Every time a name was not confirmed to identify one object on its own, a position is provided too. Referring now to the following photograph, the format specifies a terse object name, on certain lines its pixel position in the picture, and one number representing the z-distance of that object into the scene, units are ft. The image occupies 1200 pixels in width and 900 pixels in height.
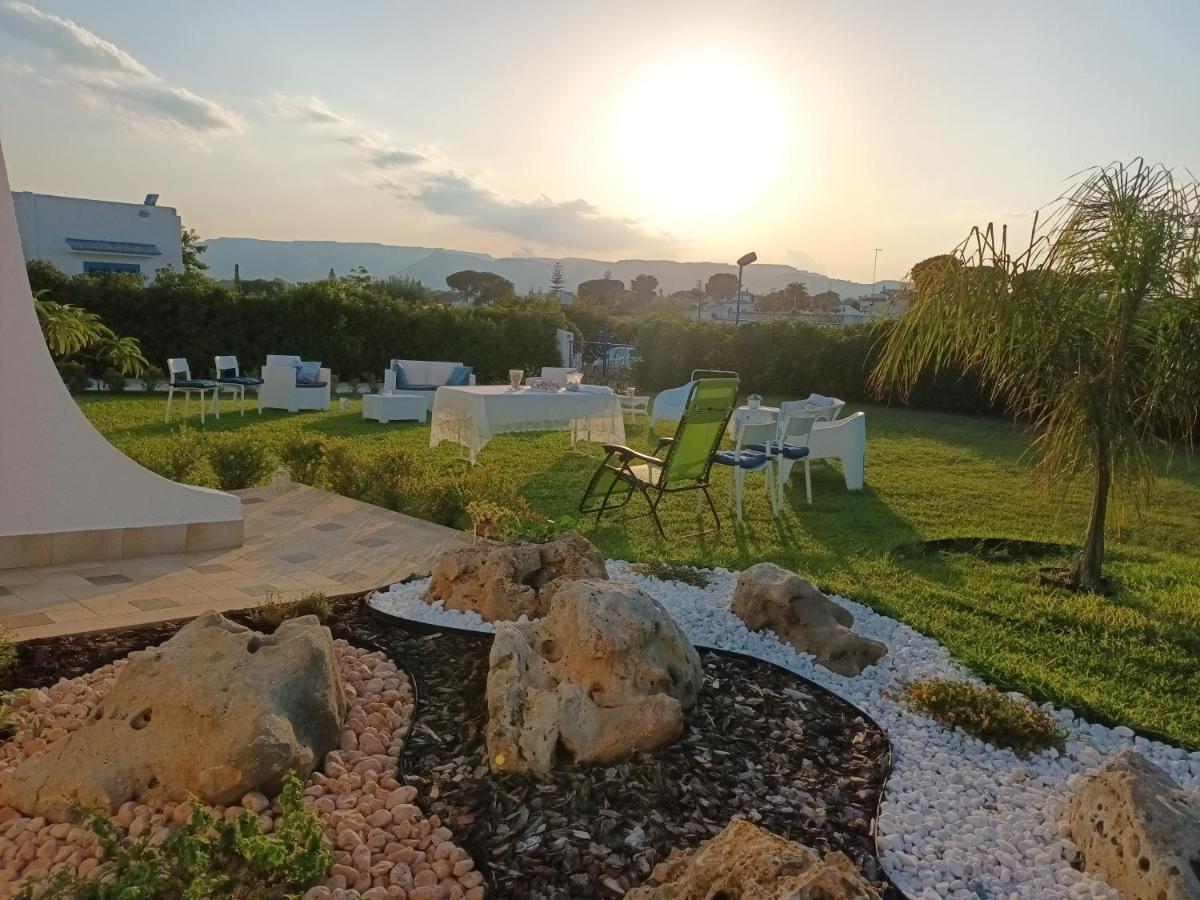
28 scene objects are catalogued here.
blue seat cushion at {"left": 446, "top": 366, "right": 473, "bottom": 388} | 42.34
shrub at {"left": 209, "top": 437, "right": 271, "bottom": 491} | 23.52
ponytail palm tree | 15.43
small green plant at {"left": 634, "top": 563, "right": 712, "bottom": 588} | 15.25
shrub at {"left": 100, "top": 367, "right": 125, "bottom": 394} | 47.96
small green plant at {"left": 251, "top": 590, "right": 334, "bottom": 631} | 12.05
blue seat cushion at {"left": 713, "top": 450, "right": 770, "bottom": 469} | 22.00
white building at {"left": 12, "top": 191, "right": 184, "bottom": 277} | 96.27
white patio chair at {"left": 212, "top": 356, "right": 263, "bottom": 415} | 40.57
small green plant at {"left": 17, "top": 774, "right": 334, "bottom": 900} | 5.70
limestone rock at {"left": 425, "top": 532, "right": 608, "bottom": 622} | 12.51
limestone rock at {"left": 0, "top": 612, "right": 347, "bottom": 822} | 7.71
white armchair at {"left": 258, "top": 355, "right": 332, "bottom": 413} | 42.91
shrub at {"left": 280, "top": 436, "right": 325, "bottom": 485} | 24.57
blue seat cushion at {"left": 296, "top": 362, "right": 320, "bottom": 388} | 44.09
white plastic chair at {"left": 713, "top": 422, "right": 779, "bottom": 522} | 22.11
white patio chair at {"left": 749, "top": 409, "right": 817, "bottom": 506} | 24.16
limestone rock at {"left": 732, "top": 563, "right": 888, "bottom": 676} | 11.99
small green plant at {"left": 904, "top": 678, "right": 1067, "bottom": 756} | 9.88
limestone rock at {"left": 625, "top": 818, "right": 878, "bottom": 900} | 5.29
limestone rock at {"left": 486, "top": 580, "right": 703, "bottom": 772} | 8.57
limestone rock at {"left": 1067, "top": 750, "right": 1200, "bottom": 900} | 6.57
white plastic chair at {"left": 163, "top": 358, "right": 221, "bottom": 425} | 37.19
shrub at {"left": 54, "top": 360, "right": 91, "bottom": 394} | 45.16
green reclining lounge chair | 19.95
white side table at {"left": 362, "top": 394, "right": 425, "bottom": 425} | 40.52
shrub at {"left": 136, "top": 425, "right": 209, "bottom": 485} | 21.71
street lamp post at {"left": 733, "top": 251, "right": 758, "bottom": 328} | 75.76
